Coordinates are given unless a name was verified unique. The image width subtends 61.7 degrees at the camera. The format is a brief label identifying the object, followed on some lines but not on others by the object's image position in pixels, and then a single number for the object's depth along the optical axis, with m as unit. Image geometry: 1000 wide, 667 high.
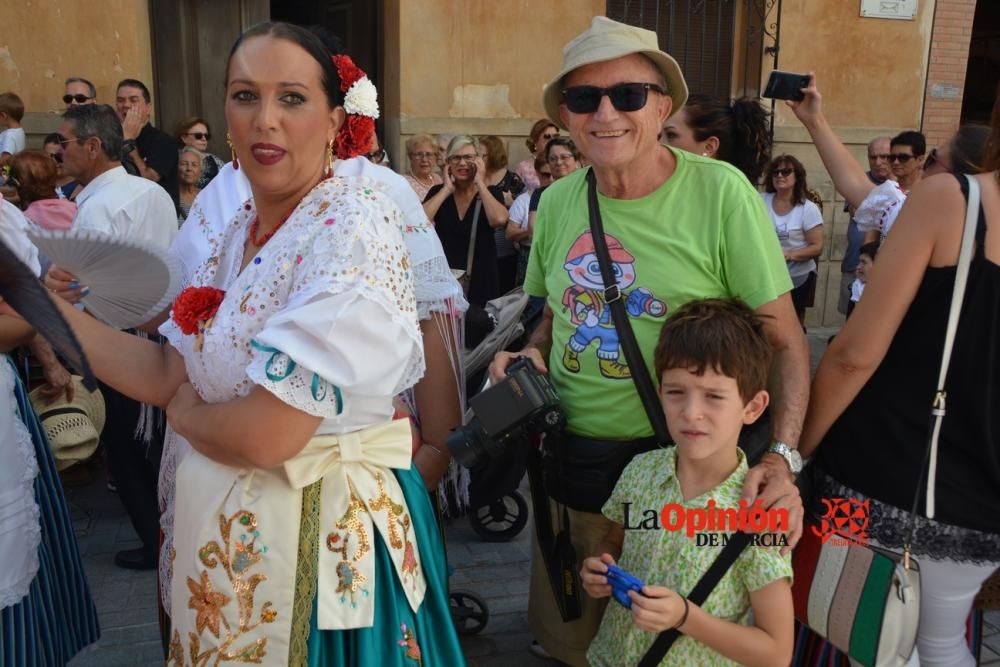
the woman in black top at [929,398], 1.77
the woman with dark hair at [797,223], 6.79
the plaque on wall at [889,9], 8.88
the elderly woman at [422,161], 6.66
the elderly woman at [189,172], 6.31
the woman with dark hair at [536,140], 7.23
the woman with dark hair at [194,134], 6.75
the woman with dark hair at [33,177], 4.33
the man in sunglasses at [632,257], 2.07
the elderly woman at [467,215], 5.91
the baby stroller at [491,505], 3.29
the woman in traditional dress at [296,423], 1.50
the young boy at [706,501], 1.78
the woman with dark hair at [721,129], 3.03
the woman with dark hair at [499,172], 7.00
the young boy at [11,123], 6.30
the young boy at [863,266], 5.05
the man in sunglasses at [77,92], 6.39
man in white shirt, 3.78
